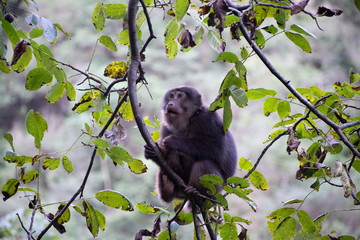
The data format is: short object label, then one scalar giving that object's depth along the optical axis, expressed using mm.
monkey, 7180
